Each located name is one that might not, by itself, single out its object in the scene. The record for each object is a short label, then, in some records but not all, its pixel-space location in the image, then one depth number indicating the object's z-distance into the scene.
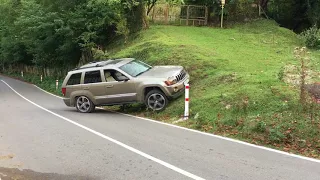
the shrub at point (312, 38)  19.42
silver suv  12.00
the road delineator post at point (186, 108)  10.88
